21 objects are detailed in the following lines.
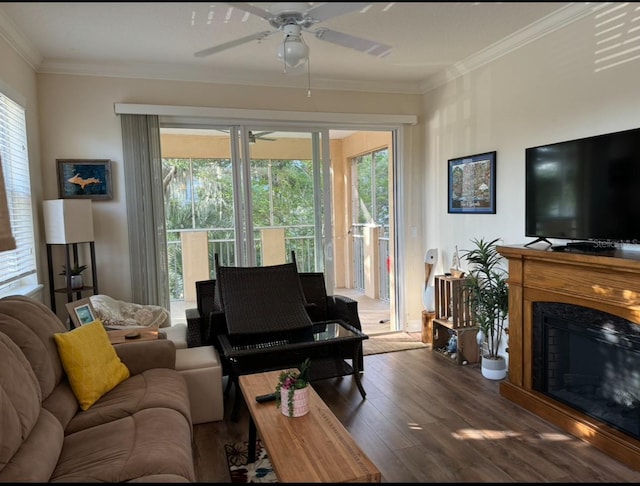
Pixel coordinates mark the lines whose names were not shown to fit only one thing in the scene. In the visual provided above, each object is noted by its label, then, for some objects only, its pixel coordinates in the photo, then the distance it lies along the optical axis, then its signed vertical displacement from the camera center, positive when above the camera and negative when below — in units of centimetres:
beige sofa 166 -93
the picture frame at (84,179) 389 +36
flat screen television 253 +10
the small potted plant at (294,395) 214 -87
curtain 404 +13
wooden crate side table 401 -99
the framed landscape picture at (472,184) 397 +23
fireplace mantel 237 -56
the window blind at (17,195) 308 +19
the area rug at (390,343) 446 -137
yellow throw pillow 230 -77
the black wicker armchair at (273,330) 309 -89
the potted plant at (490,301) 360 -75
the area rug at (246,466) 233 -137
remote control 232 -95
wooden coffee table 168 -97
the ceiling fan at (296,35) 228 +97
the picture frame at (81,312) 312 -66
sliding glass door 434 +16
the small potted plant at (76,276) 366 -47
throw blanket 342 -78
